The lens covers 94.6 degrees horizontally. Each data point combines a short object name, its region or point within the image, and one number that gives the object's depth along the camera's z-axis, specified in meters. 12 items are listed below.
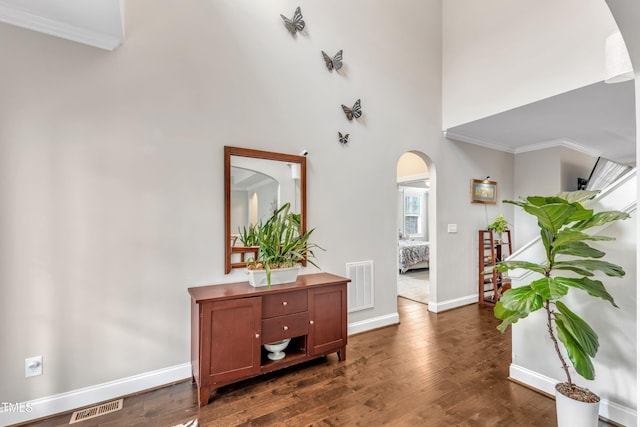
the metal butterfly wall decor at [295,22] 2.95
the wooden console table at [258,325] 2.11
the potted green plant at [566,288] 1.63
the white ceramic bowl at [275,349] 2.43
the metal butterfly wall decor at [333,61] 3.17
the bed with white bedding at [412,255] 6.61
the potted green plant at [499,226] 4.46
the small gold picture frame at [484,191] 4.55
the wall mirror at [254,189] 2.61
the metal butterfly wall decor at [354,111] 3.32
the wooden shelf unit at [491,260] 4.51
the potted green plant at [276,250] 2.44
